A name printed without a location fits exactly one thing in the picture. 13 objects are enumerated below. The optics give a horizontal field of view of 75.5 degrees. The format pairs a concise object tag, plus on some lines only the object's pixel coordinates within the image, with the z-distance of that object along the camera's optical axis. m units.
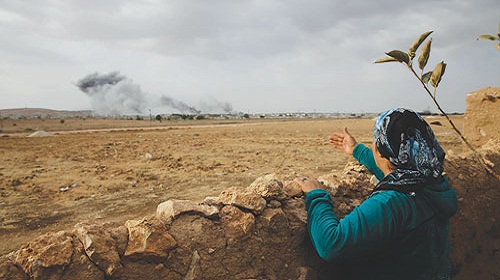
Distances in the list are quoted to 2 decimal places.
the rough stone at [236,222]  1.68
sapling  1.62
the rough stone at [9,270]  1.23
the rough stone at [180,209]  1.62
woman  1.28
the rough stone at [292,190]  1.94
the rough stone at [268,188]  1.85
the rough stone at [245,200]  1.76
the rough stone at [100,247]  1.38
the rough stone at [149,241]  1.46
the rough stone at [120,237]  1.47
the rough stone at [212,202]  1.76
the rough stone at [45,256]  1.27
